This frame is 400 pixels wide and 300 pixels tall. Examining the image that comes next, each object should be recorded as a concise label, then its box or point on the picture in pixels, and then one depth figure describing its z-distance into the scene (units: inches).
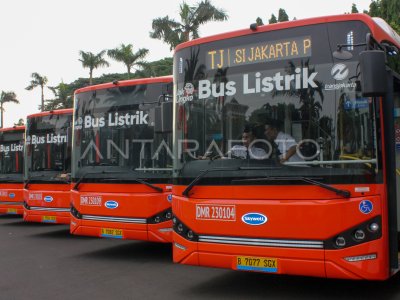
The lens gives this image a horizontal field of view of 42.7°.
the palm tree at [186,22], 1197.1
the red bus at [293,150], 202.8
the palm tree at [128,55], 1508.4
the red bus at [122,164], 323.0
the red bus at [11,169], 584.1
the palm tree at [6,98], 2480.3
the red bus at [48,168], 459.8
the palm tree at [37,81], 2201.3
